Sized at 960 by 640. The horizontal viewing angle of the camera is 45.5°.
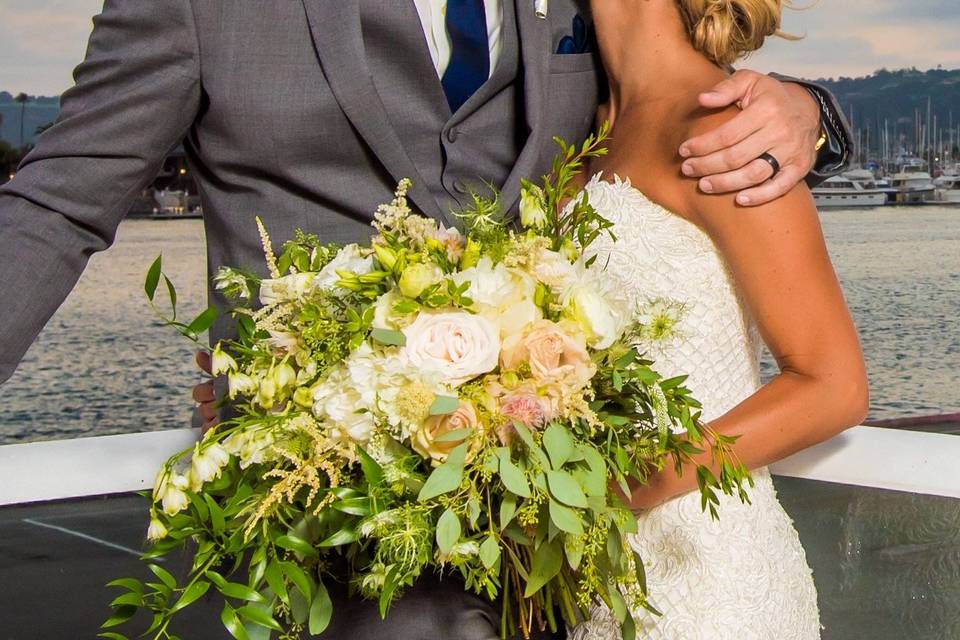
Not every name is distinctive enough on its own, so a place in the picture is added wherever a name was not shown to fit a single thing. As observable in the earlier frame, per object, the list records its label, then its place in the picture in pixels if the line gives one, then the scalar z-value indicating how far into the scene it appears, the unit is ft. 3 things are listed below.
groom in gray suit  4.58
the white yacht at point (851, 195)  77.05
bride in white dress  4.89
